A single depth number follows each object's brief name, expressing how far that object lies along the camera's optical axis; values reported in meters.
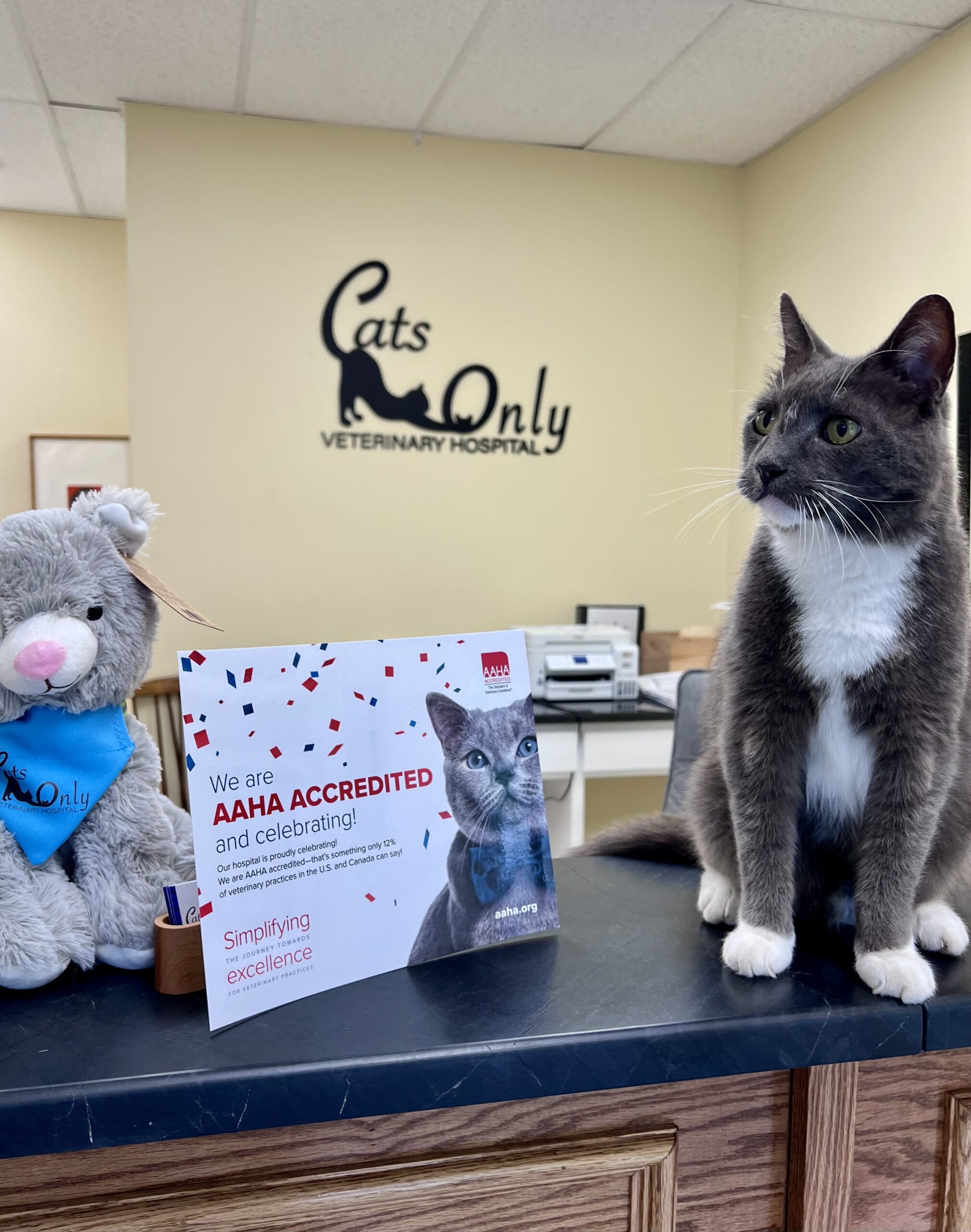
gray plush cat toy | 0.69
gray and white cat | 0.70
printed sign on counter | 0.65
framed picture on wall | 4.20
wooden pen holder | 0.69
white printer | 3.12
